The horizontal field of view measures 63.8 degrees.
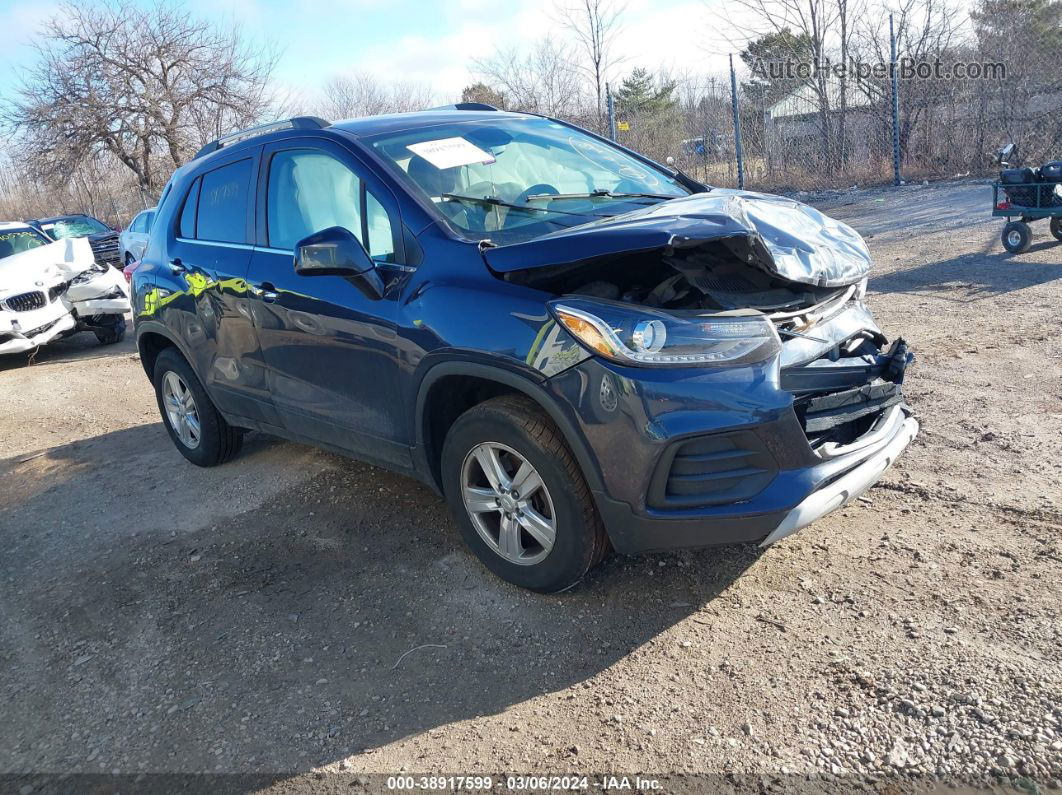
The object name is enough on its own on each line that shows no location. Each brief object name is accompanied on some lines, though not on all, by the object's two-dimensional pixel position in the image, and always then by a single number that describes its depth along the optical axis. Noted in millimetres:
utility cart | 8547
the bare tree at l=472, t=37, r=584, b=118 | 19656
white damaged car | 9633
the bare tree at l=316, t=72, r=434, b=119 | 26484
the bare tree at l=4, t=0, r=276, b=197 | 25344
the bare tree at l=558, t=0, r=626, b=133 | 19000
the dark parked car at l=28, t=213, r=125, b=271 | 18469
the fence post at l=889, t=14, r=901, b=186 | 14594
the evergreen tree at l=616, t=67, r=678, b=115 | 18578
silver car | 11797
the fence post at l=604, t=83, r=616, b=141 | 17672
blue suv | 2920
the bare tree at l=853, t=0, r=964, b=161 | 14750
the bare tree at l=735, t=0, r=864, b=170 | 16000
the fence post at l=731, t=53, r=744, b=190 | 16422
